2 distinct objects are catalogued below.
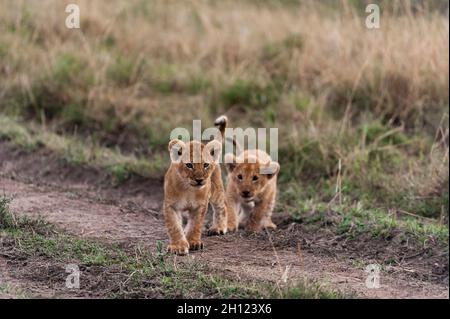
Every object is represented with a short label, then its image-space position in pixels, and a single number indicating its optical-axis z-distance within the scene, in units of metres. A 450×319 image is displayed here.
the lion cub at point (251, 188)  14.86
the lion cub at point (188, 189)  13.02
